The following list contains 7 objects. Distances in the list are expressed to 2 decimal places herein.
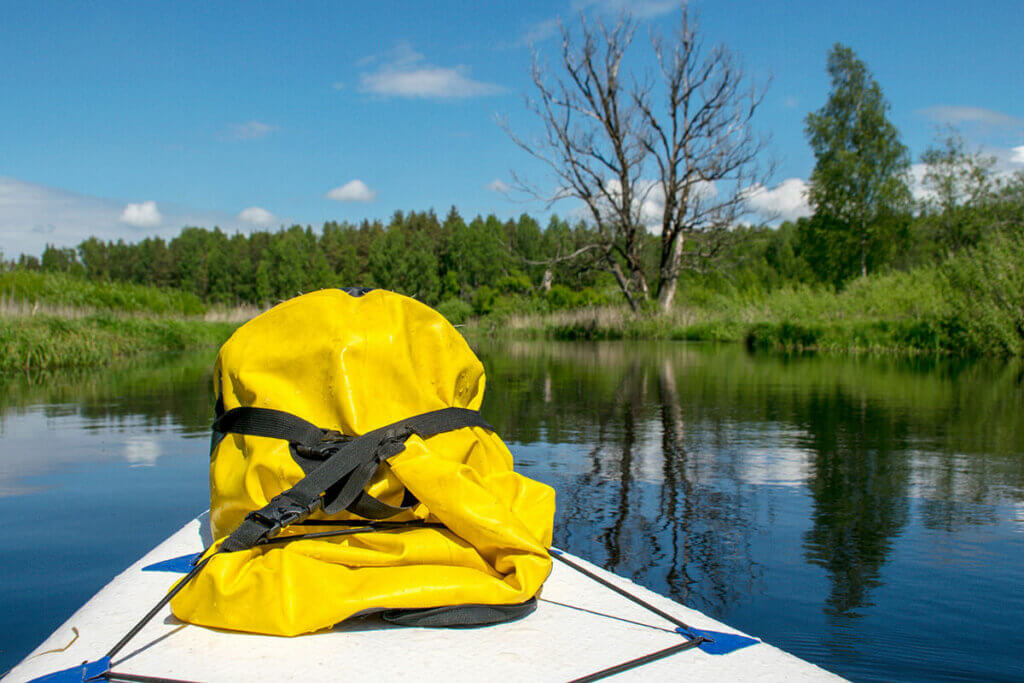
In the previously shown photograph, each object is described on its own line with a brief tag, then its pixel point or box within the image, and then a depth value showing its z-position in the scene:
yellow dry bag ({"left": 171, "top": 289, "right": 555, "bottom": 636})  2.20
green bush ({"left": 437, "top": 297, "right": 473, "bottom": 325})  41.53
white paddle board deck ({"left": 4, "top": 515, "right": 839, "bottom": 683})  1.93
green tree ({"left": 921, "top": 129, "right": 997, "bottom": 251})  42.06
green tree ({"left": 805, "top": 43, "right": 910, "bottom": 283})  44.59
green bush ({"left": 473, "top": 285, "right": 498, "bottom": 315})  44.47
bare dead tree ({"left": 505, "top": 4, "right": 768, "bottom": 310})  29.67
